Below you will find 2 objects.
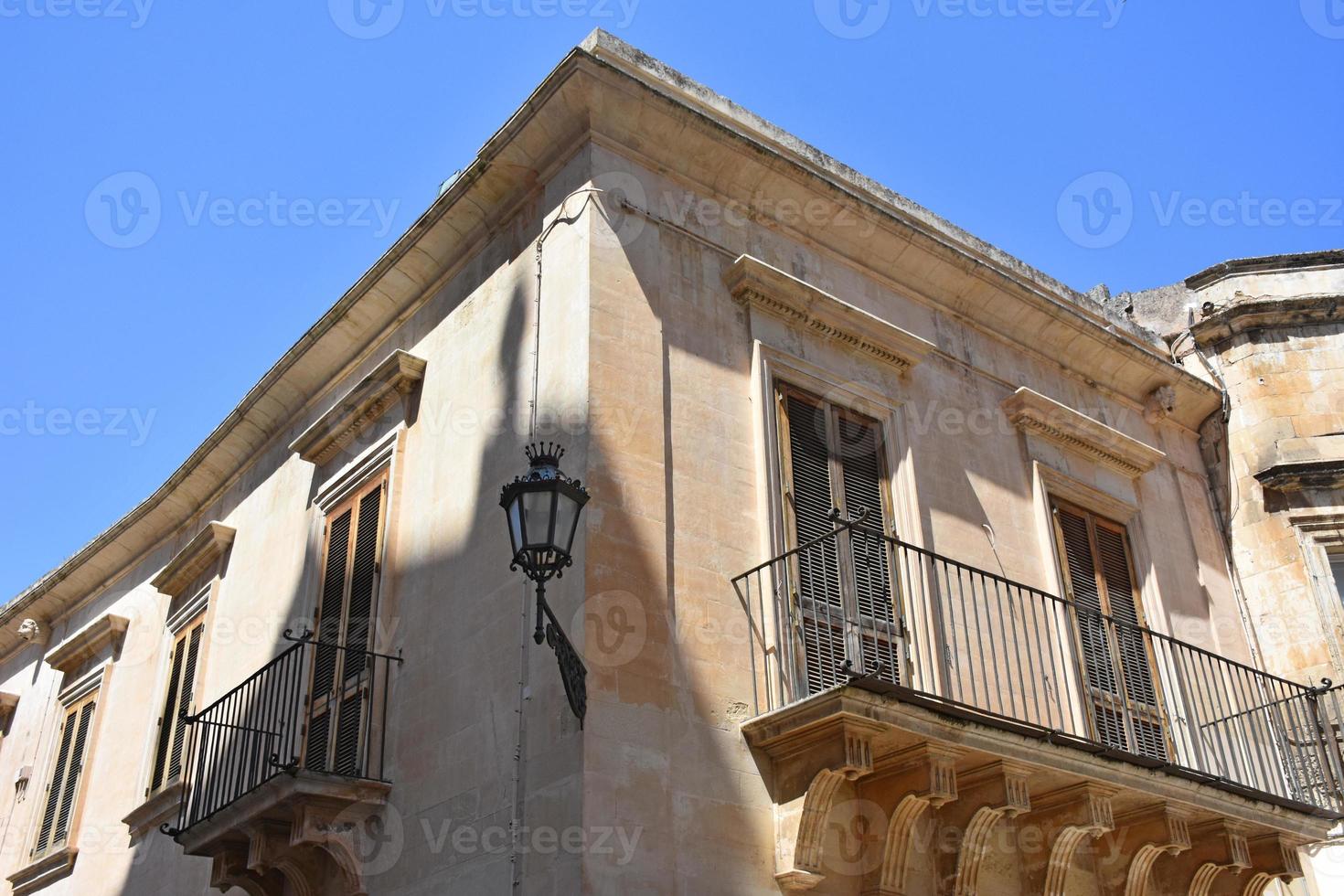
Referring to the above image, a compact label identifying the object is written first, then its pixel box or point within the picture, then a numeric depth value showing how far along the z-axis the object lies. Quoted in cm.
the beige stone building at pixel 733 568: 753
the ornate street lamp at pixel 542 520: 673
